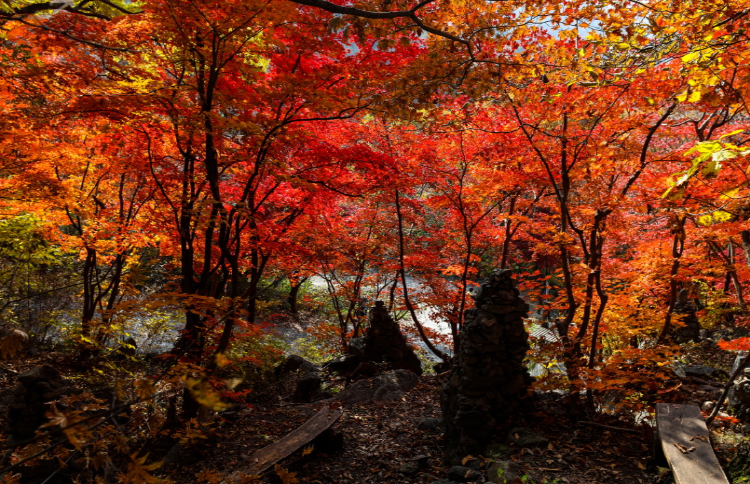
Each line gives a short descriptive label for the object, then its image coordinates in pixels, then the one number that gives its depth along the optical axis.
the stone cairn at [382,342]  9.18
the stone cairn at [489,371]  4.92
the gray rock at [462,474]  4.06
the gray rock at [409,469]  4.69
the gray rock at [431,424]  5.85
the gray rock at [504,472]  3.80
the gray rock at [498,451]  4.50
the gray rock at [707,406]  5.18
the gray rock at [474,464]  4.34
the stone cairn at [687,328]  9.86
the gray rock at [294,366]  9.51
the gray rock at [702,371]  6.91
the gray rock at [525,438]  4.54
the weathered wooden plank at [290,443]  4.33
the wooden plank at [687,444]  2.95
